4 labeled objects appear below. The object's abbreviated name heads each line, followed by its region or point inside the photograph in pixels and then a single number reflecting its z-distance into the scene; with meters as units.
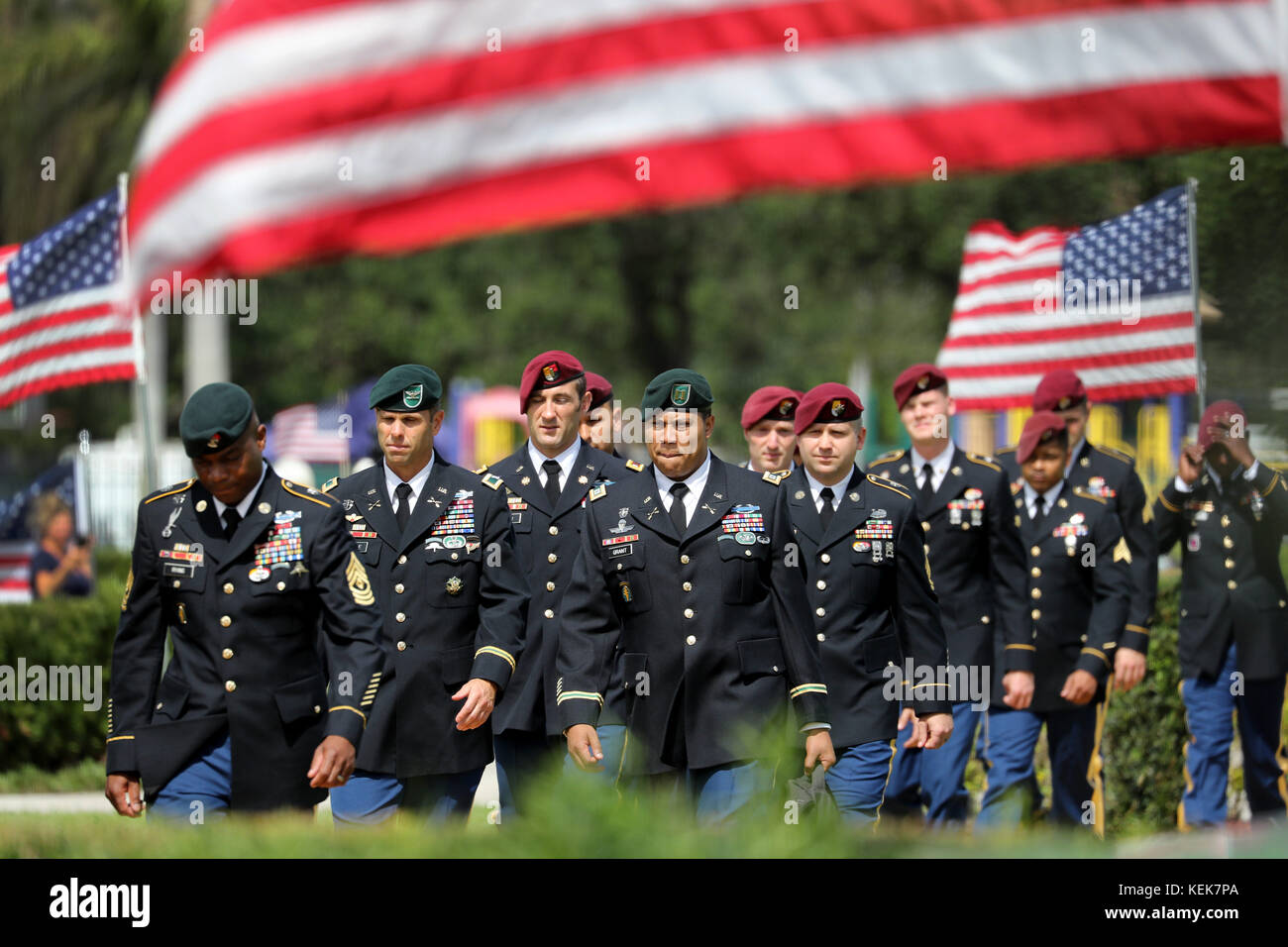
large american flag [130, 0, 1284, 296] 9.03
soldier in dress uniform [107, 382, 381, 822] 12.02
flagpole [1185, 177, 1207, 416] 19.77
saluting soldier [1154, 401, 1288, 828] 18.62
